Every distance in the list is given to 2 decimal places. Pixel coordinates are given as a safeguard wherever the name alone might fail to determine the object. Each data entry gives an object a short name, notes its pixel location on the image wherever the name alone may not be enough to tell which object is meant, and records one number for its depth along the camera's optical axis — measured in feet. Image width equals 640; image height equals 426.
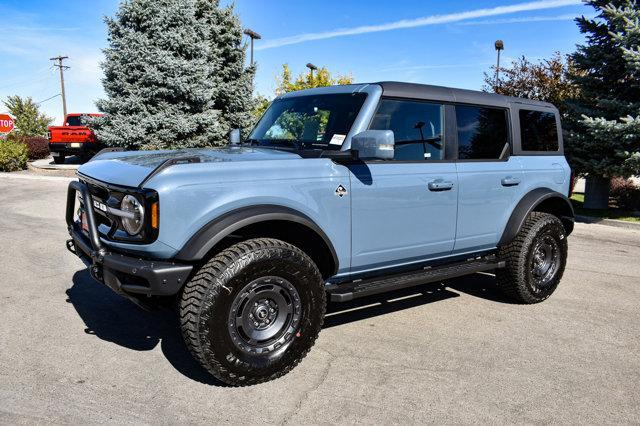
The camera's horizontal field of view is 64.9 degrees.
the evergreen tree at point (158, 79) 50.57
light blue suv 9.78
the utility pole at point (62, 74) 167.43
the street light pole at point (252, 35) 68.47
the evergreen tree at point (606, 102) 34.01
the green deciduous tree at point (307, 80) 86.44
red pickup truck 63.87
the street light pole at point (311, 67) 82.79
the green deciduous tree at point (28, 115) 127.75
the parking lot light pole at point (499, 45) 68.30
